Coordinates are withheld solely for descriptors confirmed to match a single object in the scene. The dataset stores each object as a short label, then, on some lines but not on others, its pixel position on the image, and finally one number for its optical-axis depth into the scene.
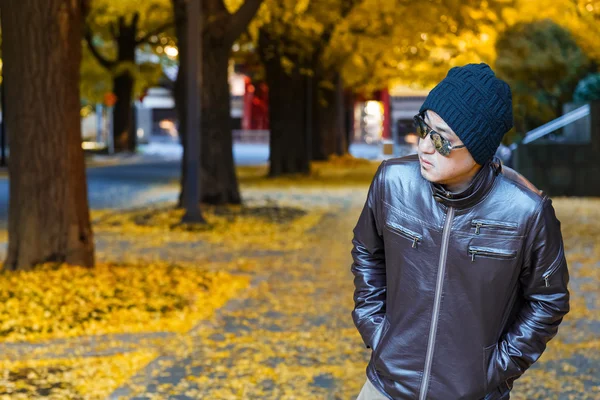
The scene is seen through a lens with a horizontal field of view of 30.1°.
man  3.03
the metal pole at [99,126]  57.72
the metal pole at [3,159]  35.61
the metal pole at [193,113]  16.08
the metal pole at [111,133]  49.96
